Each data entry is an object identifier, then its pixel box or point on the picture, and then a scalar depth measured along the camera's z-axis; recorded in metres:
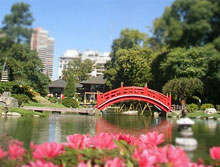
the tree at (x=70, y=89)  28.33
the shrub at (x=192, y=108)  18.05
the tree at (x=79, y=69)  47.62
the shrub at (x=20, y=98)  15.92
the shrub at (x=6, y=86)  16.14
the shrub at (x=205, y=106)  18.20
